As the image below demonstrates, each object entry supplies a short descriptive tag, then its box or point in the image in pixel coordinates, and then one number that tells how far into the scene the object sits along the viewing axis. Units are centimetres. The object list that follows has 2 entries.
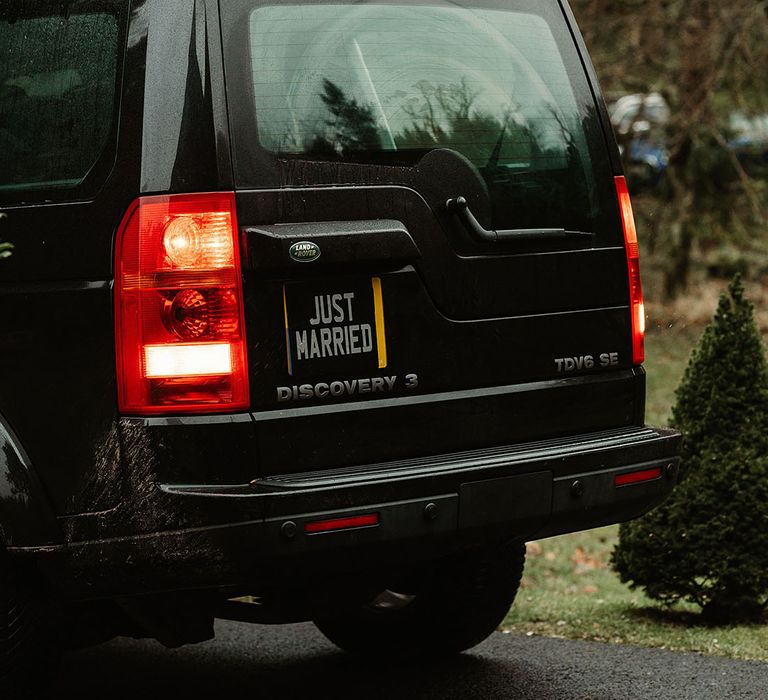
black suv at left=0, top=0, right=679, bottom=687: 592
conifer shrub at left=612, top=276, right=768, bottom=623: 944
